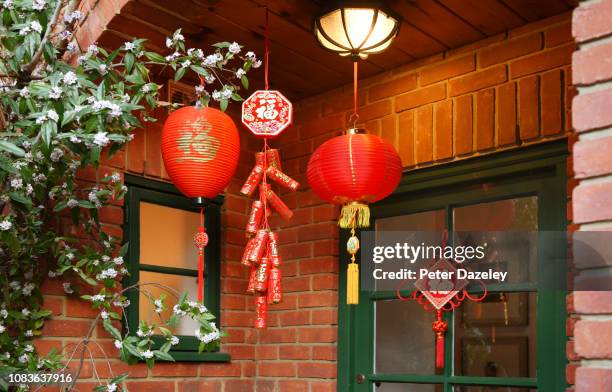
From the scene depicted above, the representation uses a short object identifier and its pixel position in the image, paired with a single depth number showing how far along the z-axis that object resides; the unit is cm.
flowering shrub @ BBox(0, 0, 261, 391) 230
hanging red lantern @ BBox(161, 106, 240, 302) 262
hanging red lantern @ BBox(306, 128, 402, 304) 267
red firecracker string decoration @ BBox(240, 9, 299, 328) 275
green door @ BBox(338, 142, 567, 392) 282
